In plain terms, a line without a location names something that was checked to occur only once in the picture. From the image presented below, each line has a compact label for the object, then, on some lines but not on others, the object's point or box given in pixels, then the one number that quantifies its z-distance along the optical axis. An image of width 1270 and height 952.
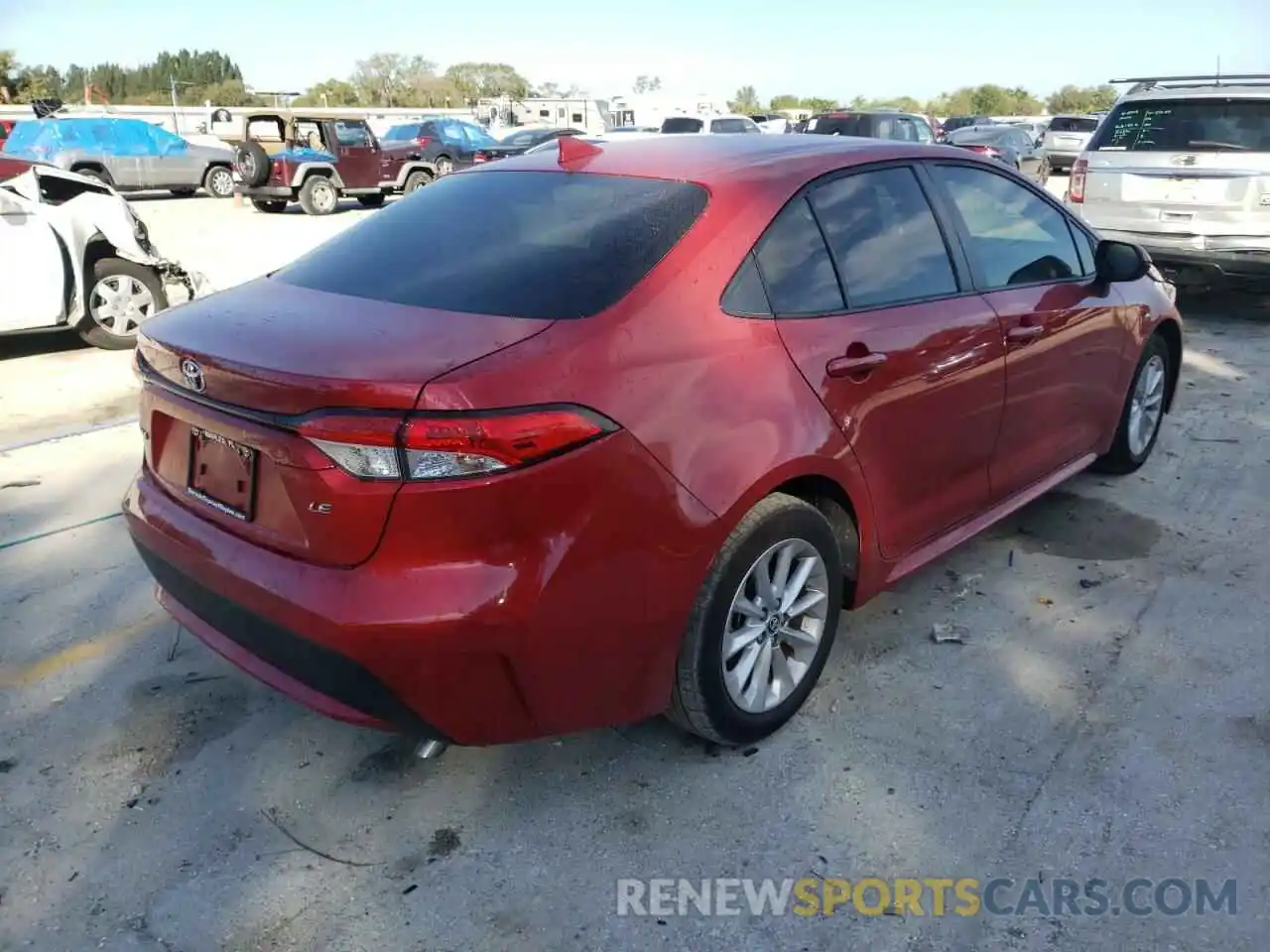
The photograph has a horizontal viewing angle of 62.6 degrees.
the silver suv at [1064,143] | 27.16
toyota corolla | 2.25
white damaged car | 7.18
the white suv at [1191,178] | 7.93
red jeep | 18.73
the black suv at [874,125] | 17.47
